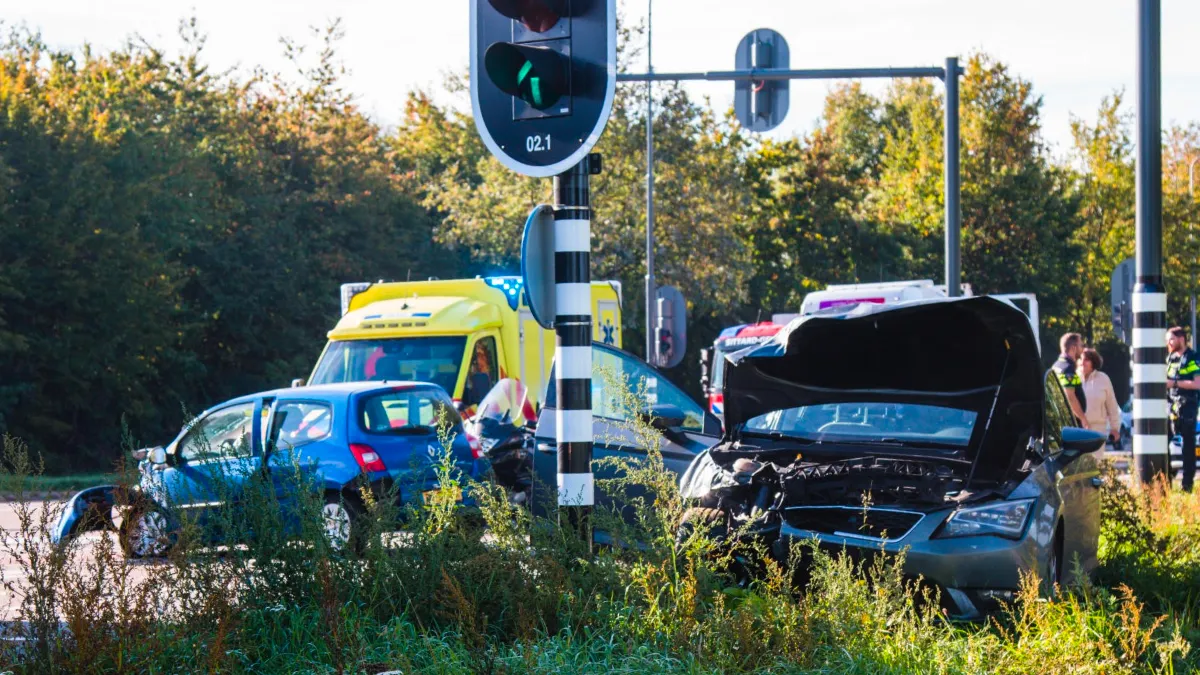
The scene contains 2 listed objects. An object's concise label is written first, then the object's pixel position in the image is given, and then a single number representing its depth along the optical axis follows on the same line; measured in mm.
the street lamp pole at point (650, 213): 30031
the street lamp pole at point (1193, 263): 48656
